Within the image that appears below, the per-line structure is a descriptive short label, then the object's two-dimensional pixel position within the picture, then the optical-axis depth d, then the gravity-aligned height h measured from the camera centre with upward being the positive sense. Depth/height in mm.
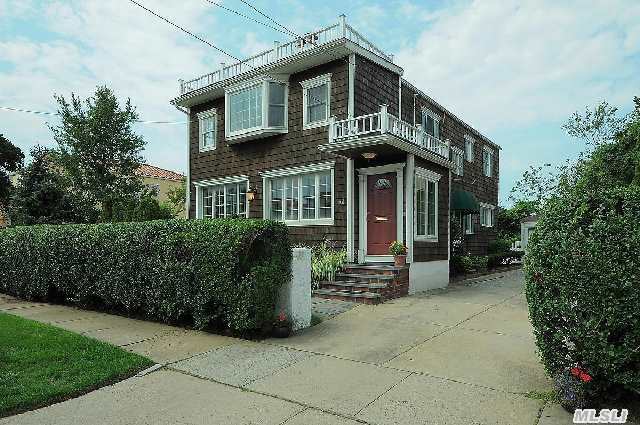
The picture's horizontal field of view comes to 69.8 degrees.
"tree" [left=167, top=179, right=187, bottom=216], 26208 +1774
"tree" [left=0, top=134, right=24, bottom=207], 34812 +5552
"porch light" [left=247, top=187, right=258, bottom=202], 14961 +1159
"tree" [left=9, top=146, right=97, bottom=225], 16984 +1126
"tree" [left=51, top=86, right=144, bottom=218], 19969 +3669
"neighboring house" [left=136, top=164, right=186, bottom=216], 32578 +3609
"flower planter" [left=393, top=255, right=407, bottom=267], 11086 -750
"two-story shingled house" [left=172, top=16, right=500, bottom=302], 11758 +2063
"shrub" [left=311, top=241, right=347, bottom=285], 11273 -876
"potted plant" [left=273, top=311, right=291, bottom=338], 6855 -1475
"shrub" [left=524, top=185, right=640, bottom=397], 3623 -470
